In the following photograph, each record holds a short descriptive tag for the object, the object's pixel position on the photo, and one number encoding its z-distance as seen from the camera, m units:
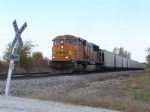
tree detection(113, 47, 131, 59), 142.62
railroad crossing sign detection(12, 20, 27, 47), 9.55
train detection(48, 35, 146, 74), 24.91
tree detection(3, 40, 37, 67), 41.50
